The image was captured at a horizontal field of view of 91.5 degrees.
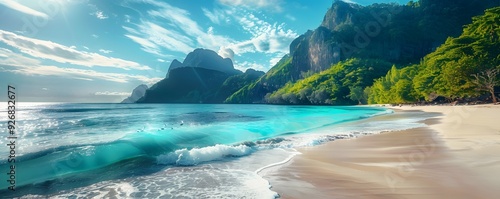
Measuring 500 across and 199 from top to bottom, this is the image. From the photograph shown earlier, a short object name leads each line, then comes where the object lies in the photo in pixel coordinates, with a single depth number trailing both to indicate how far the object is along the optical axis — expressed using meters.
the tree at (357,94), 108.88
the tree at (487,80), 38.25
